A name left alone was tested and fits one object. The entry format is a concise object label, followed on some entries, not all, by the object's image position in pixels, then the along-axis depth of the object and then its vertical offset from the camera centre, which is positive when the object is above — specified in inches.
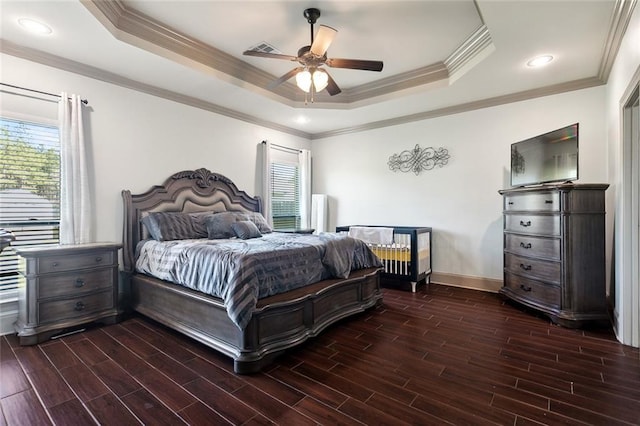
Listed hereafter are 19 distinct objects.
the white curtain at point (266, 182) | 203.8 +21.4
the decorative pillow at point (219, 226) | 148.3 -6.0
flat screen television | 121.7 +24.6
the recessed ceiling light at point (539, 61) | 123.2 +63.6
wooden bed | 89.1 -31.7
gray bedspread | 88.5 -17.5
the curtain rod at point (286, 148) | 216.2 +48.6
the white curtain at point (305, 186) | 234.1 +21.4
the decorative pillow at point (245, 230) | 148.6 -7.9
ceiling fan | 102.3 +54.2
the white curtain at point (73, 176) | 120.7 +15.2
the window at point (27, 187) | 111.5 +10.2
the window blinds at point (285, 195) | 219.0 +14.2
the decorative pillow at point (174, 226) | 135.3 -5.6
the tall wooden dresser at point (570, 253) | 116.5 -15.2
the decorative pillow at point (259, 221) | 170.4 -4.1
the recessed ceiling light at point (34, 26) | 100.1 +63.0
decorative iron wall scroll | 185.9 +35.0
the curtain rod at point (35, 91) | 111.8 +46.8
